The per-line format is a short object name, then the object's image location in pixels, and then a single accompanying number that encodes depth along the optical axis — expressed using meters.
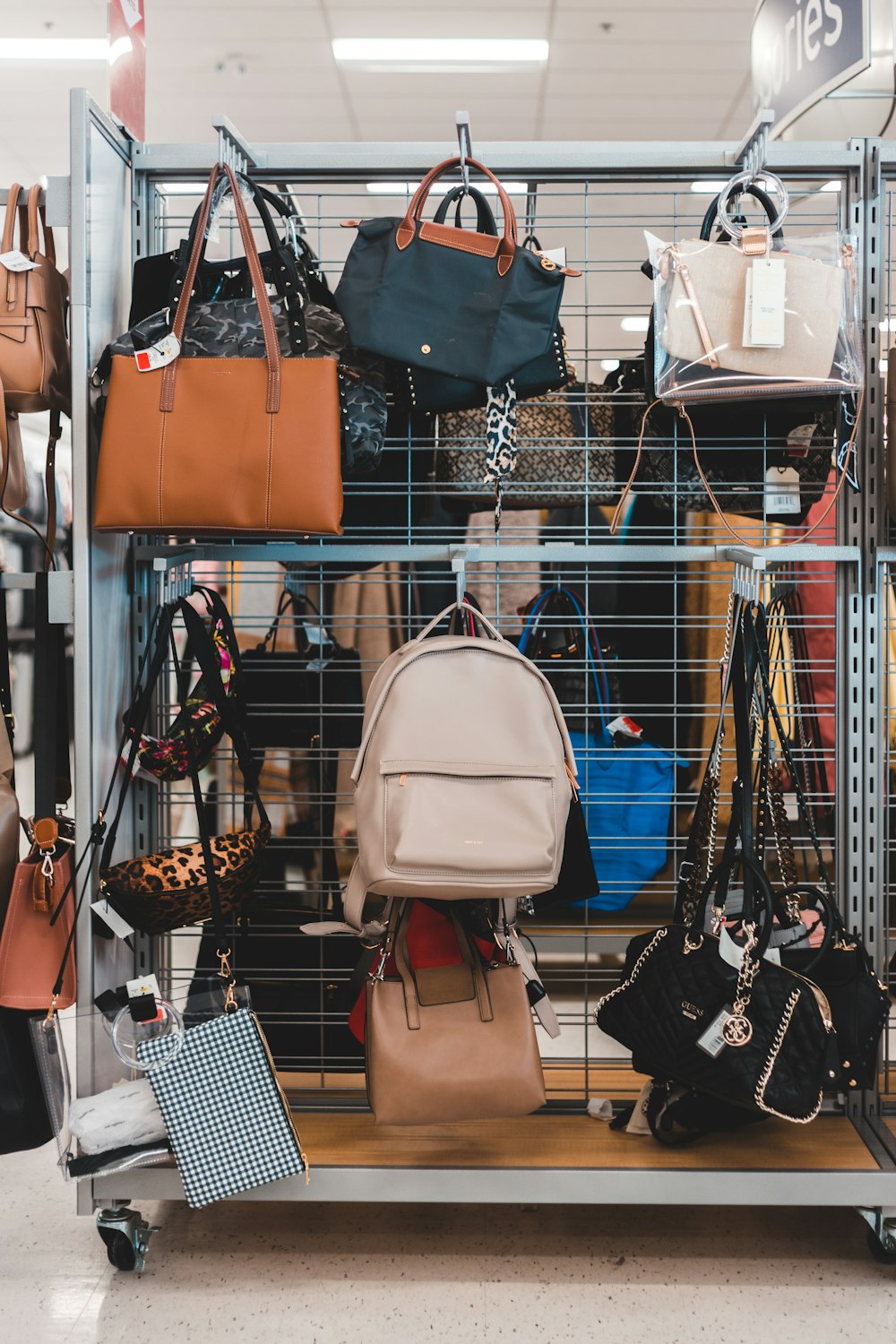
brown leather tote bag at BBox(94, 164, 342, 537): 1.94
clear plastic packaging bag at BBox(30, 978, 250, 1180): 1.97
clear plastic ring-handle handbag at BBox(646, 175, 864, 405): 2.02
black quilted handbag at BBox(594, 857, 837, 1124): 1.89
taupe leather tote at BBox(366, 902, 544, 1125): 1.97
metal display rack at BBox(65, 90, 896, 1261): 2.05
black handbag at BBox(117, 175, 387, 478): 2.01
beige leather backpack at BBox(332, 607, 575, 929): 1.84
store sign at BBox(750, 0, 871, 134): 2.60
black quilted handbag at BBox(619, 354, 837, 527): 2.33
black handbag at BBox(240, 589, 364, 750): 3.29
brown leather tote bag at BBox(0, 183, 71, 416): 2.07
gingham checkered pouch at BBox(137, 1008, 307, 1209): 1.94
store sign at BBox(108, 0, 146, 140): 2.22
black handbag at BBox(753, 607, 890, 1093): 2.00
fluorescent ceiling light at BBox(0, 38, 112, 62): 5.08
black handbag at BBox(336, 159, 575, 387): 1.98
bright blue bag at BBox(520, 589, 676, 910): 3.03
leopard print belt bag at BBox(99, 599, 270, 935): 2.02
